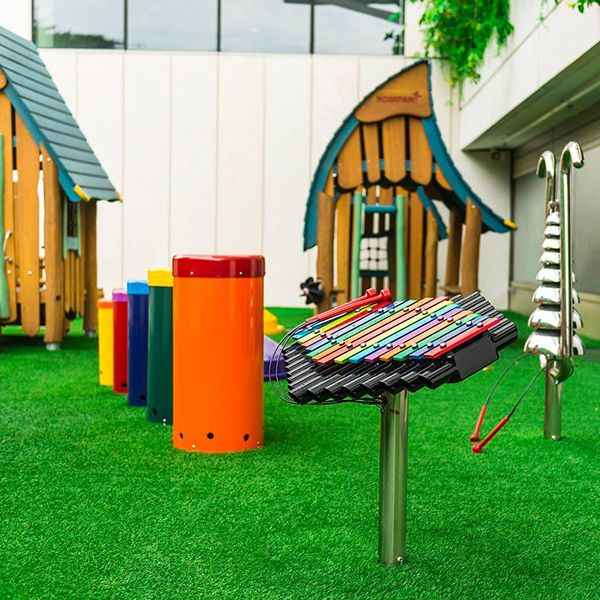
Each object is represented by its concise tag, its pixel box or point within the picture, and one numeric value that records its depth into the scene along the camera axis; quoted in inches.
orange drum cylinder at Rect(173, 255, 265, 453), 150.1
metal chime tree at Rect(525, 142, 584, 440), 129.3
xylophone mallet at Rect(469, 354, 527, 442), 152.3
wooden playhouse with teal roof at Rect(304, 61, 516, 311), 306.0
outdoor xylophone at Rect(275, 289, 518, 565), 87.0
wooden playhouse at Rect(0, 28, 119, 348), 290.8
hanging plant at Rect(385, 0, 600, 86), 378.9
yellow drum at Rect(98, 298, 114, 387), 221.0
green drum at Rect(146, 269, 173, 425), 170.6
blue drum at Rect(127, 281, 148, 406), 186.7
